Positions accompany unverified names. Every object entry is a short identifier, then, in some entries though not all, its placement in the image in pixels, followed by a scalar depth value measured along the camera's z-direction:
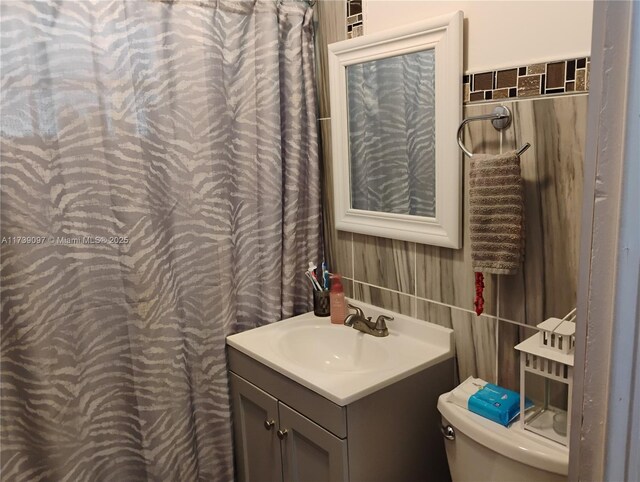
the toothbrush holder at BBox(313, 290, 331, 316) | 1.92
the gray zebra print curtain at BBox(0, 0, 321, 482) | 1.45
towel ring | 1.33
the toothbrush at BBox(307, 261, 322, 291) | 1.93
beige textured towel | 1.29
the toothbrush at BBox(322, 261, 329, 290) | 1.94
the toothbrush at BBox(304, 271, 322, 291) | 1.93
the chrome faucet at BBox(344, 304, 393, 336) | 1.74
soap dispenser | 1.85
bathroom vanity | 1.42
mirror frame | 1.45
